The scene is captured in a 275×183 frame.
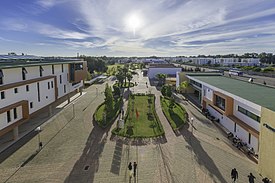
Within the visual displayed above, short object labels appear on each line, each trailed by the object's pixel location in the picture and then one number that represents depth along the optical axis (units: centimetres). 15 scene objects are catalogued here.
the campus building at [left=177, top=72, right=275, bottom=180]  1063
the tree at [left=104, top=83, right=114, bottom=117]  2036
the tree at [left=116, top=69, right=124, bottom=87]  4019
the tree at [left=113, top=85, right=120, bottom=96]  2982
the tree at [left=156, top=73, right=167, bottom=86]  4303
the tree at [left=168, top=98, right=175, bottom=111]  2369
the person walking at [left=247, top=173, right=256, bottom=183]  988
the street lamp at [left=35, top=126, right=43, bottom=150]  1387
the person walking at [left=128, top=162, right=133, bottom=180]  1068
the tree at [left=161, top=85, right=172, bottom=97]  2710
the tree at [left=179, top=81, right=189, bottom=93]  3114
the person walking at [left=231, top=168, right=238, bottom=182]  1018
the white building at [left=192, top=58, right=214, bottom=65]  10240
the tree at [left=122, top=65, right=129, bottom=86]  4164
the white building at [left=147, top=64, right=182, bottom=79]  5607
